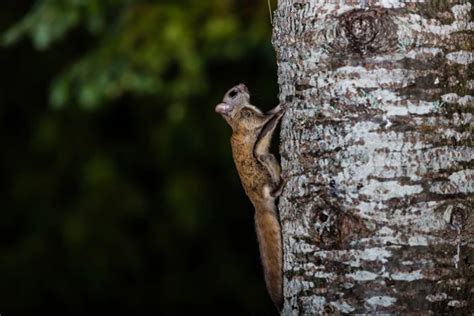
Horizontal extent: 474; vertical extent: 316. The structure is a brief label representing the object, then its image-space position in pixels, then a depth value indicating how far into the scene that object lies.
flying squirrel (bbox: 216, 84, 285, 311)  5.39
